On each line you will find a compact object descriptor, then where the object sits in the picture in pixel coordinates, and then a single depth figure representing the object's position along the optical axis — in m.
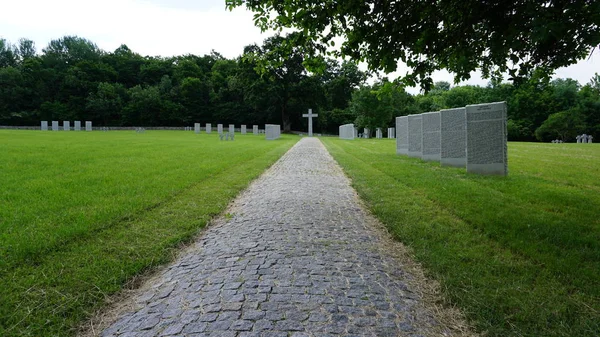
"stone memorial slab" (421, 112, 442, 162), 14.91
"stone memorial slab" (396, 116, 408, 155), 18.81
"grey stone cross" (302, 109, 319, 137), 60.09
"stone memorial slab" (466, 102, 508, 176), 10.79
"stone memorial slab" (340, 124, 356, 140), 47.25
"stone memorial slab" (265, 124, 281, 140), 41.50
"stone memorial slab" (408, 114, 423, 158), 16.84
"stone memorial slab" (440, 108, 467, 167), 12.82
